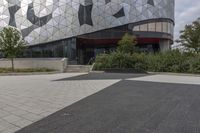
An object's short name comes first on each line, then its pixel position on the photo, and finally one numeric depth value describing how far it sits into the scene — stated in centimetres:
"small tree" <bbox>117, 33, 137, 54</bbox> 1837
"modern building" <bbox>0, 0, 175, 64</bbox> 2176
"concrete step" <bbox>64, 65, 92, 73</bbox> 1597
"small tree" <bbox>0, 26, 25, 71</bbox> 1499
